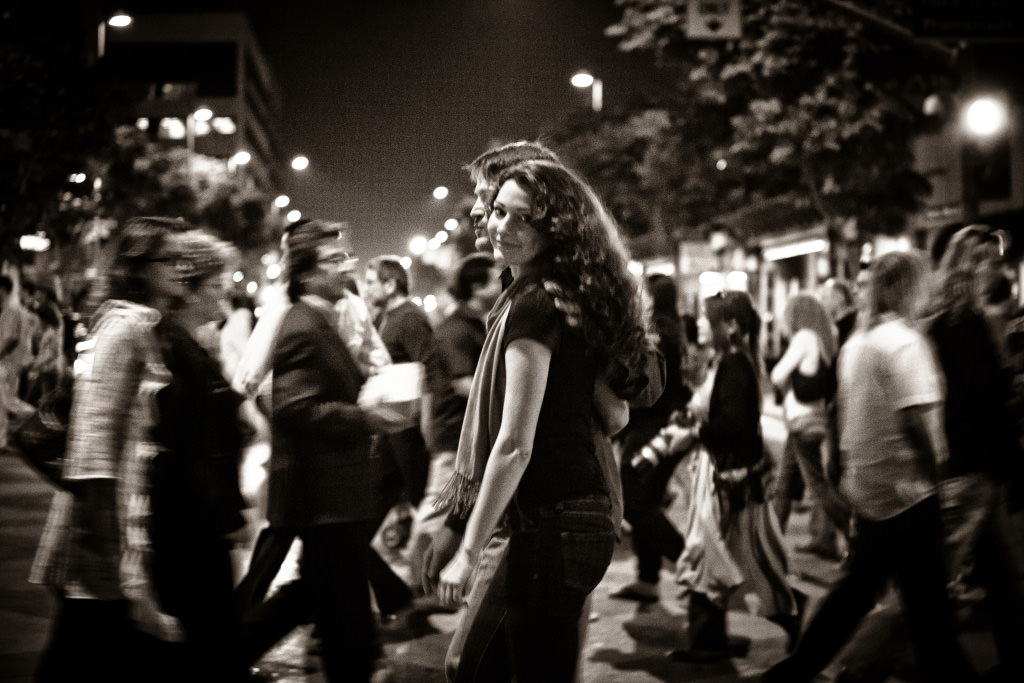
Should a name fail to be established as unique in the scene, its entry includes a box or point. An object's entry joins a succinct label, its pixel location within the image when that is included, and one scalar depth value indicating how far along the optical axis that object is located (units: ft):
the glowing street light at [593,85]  182.50
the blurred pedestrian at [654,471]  22.84
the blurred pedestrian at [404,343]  24.07
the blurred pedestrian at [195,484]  11.35
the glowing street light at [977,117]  41.29
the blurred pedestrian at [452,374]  21.56
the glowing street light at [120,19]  124.47
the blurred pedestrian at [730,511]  19.48
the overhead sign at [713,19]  46.85
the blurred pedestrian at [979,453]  16.47
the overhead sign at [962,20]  37.07
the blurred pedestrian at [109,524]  10.54
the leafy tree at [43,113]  68.56
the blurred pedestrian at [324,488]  14.33
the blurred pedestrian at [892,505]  14.23
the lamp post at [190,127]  217.56
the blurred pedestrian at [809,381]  27.37
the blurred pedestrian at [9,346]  50.98
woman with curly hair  9.25
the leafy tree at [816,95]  75.97
